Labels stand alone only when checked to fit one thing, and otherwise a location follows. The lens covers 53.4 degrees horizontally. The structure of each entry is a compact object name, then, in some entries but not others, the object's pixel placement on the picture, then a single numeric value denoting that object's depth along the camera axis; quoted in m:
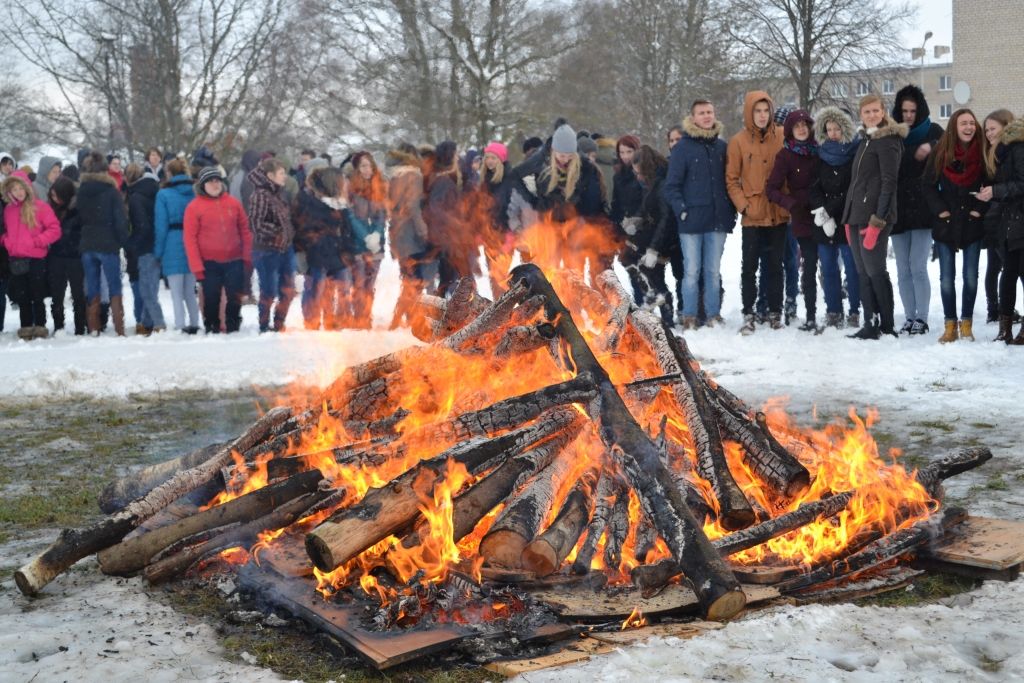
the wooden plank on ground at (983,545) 4.33
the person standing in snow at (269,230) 13.24
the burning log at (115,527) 4.51
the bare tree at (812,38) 25.58
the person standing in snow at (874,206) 10.37
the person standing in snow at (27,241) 13.73
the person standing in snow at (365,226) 13.99
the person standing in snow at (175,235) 13.74
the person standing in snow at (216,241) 12.94
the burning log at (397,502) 4.08
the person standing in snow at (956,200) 10.27
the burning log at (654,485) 3.88
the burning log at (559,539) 4.14
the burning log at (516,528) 4.16
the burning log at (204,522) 4.72
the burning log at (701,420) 4.53
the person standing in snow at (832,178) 11.27
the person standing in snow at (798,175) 11.52
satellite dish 37.59
